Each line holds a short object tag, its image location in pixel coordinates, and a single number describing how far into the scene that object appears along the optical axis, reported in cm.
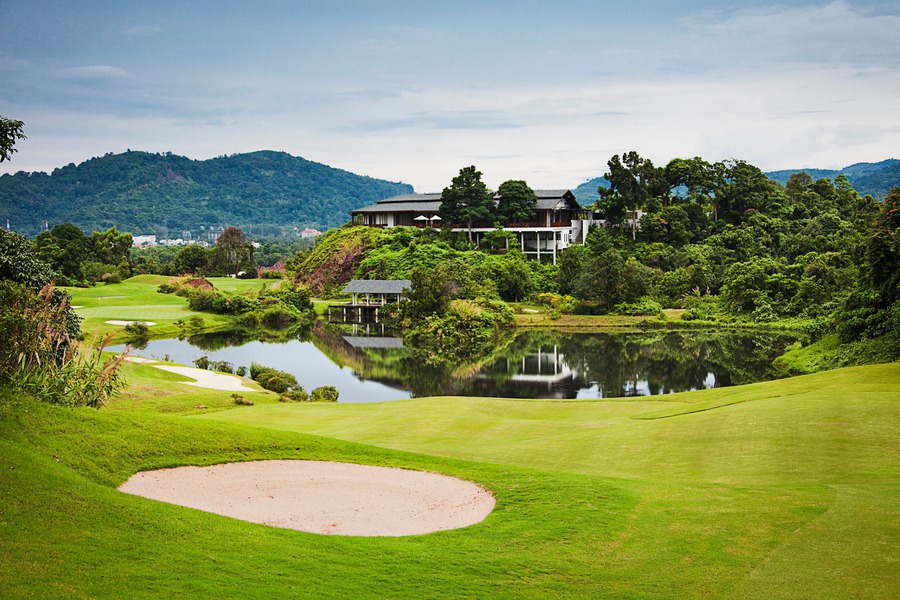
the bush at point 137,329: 5466
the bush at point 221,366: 3991
